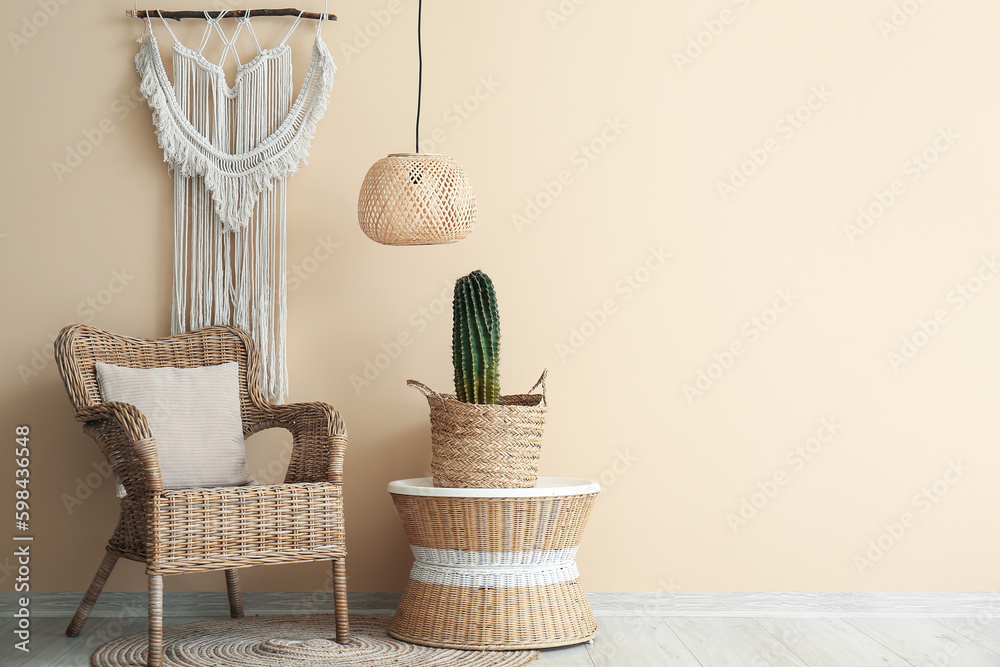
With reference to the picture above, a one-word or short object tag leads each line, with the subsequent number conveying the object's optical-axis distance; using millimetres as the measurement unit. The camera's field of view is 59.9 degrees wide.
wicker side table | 2330
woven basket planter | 2361
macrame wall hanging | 2797
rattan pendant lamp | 2479
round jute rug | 2230
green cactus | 2432
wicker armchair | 2115
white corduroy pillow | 2479
